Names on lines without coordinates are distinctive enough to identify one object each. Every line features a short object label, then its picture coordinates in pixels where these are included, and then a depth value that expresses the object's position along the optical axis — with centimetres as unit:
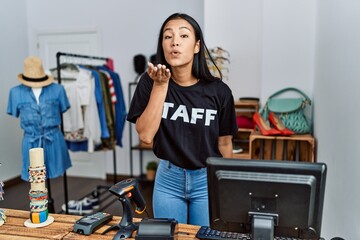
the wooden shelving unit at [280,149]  273
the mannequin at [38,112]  281
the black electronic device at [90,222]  117
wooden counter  115
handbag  272
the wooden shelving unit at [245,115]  303
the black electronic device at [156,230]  105
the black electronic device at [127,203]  113
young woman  138
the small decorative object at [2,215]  127
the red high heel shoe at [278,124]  260
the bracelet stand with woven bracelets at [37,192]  124
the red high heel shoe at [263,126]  260
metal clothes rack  291
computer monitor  89
